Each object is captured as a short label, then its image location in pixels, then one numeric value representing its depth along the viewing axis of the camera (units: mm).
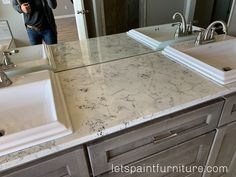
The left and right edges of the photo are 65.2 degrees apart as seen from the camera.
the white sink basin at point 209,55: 1027
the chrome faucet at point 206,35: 1224
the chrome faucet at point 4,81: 882
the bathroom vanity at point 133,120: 637
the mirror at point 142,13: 1195
